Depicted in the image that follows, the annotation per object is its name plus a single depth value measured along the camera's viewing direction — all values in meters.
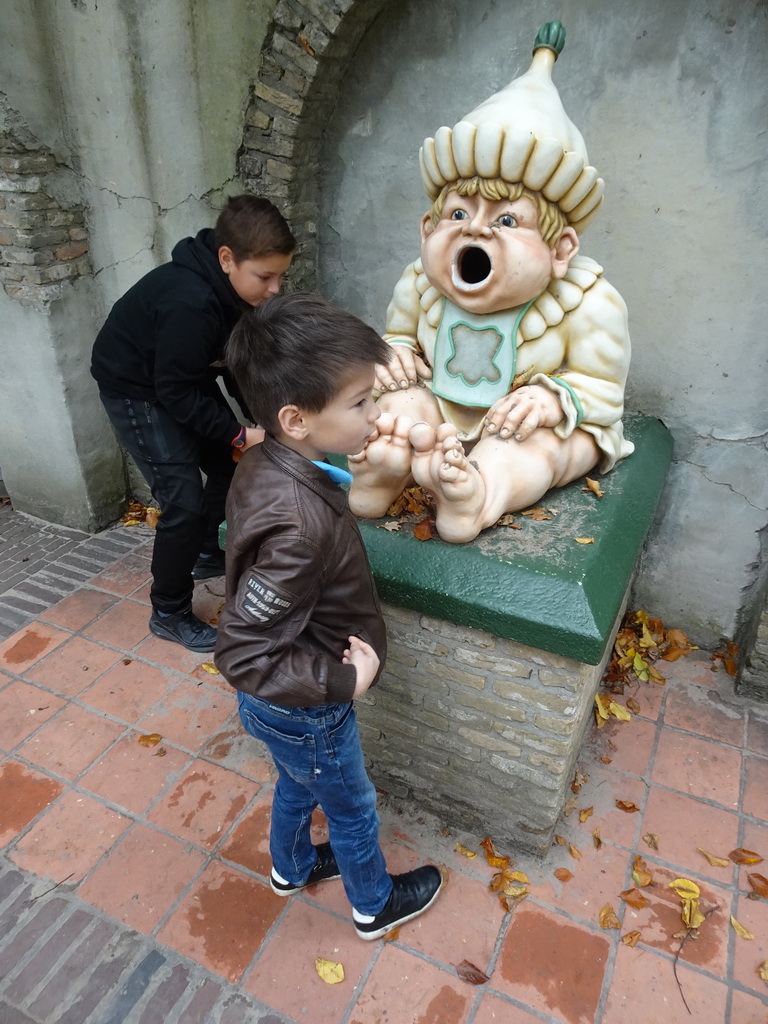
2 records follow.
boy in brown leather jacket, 1.54
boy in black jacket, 2.72
